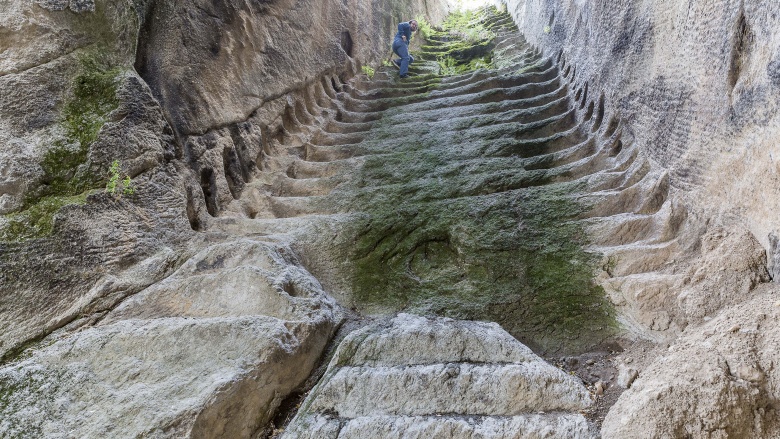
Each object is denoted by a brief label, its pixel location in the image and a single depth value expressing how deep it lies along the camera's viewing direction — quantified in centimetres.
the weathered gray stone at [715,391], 170
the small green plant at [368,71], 734
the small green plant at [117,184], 327
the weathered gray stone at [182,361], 209
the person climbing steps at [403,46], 765
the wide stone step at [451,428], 194
